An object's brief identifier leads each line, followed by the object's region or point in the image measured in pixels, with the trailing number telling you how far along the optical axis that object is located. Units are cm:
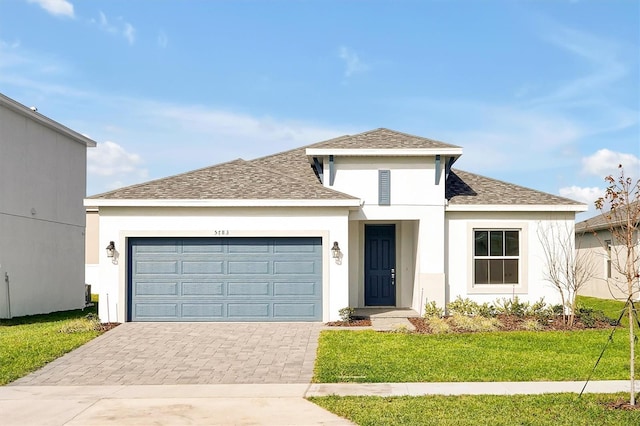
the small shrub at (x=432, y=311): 1789
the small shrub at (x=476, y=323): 1582
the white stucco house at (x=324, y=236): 1745
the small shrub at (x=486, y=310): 1812
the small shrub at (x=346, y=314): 1700
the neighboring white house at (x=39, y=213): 2025
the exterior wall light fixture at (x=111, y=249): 1738
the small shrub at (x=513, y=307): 1836
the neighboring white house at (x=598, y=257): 2658
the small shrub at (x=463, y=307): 1834
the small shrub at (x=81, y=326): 1616
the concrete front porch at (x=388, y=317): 1607
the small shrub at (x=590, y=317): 1677
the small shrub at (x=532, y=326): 1606
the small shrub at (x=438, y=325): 1539
